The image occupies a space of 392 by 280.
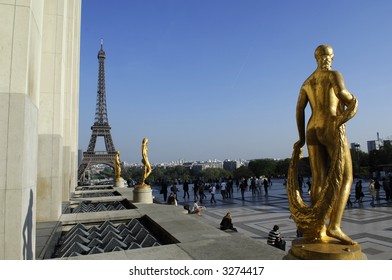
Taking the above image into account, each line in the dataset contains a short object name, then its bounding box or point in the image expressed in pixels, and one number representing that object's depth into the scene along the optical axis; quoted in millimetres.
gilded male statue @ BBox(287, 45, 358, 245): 3195
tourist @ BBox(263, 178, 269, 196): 21828
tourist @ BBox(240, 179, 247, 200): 19933
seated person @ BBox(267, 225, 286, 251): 7121
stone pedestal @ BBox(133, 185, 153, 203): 11859
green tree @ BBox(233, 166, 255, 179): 80125
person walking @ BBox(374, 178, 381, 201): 17228
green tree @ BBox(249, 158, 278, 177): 77269
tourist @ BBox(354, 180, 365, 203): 16289
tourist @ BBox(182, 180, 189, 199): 20700
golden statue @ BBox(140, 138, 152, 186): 13523
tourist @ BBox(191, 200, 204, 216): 12628
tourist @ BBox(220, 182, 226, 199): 20314
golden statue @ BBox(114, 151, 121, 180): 24698
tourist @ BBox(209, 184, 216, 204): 18281
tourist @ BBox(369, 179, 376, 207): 15441
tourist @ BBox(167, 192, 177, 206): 14203
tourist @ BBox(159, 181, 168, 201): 20133
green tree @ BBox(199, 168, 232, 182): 88344
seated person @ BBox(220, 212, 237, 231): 8773
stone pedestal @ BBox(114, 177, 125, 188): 23609
